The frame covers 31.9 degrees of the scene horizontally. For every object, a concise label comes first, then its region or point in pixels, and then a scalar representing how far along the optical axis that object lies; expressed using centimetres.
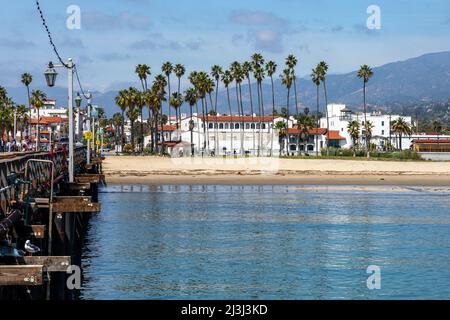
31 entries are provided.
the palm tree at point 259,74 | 13600
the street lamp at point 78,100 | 4262
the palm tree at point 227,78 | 14234
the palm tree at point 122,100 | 14312
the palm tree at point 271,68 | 13625
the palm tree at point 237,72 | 14038
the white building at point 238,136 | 14738
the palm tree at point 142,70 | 13688
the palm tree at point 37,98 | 14350
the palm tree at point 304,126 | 14566
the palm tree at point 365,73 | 14055
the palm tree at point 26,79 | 14050
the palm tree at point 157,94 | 13638
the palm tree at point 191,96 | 15162
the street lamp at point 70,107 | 3086
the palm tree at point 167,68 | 13976
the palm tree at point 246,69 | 13850
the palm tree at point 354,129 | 14575
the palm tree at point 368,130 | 14327
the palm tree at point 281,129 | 14296
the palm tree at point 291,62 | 13712
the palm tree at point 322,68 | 14212
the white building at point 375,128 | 17188
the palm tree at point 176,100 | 15050
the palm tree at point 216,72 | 14562
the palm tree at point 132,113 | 14425
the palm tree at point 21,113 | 14186
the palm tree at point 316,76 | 14225
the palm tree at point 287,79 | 13800
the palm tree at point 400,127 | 14225
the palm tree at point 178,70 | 14138
